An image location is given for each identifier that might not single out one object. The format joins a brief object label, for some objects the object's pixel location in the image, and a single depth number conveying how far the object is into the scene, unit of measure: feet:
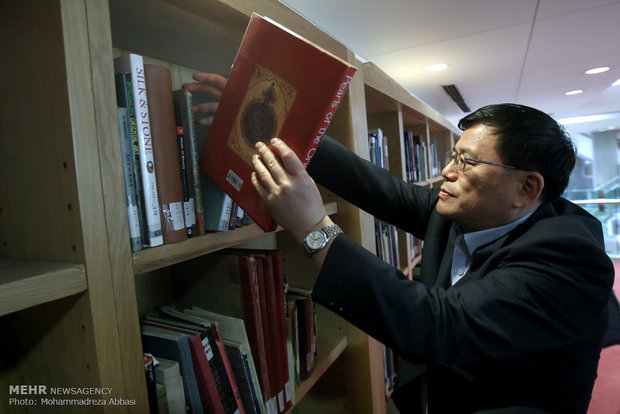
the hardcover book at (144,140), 1.83
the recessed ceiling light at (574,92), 13.16
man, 2.27
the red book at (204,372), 2.15
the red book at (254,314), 2.57
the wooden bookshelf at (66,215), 1.51
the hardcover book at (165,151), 1.91
